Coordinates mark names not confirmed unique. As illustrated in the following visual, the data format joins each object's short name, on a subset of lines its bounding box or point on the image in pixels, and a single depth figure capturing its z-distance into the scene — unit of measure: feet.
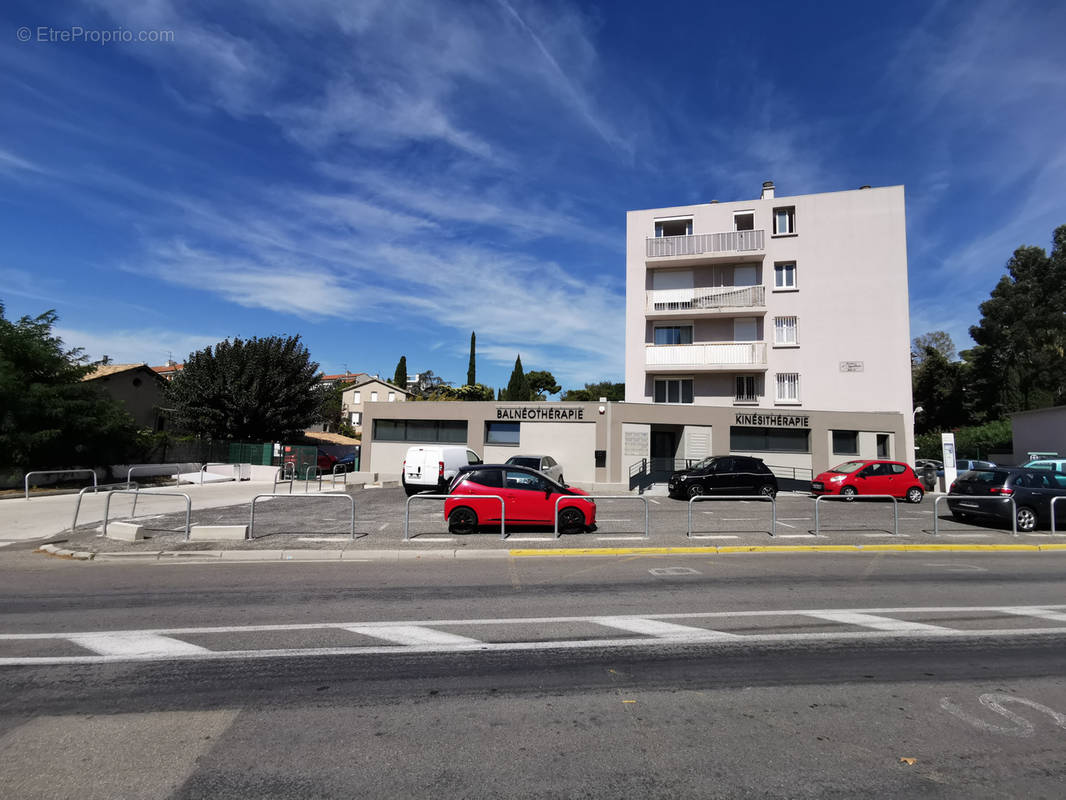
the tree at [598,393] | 244.22
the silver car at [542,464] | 64.49
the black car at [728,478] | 66.13
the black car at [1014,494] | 44.98
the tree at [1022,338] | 139.85
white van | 62.34
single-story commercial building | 80.33
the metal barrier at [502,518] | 36.94
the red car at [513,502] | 39.78
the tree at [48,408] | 68.54
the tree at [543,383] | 249.96
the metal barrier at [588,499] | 38.83
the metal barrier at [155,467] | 86.58
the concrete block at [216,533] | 37.42
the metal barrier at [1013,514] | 41.73
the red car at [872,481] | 64.64
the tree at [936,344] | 202.85
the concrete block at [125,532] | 37.42
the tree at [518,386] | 209.56
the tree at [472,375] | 233.55
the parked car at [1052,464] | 67.41
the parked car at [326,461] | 110.98
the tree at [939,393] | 167.22
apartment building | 89.20
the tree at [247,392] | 114.62
